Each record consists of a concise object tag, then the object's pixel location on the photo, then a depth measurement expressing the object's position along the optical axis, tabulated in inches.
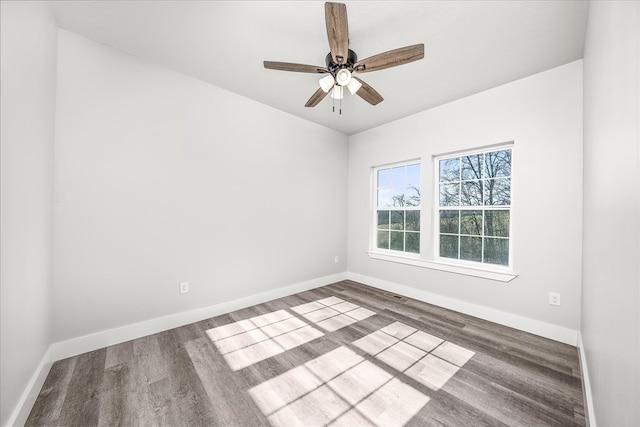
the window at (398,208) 142.9
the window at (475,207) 110.9
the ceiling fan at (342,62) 59.0
